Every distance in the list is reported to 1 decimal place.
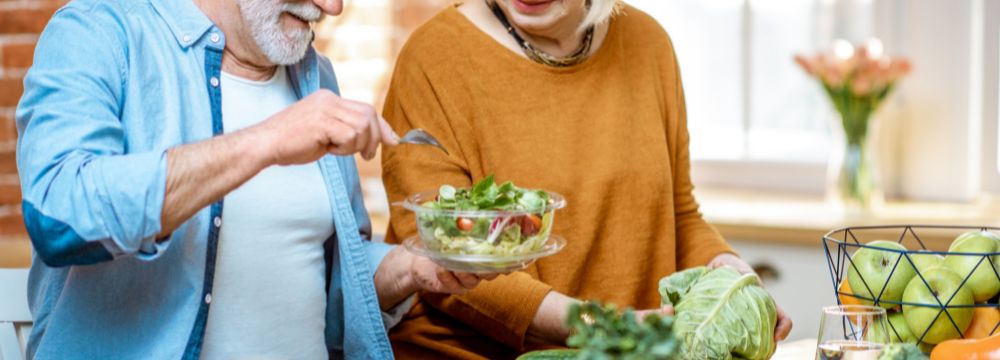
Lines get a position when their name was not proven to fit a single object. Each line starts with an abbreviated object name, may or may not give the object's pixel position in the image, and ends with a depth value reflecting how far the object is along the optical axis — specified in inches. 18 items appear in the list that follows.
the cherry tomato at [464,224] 62.3
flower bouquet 125.3
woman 81.7
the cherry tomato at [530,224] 63.2
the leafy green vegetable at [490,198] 62.9
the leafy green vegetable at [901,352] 54.6
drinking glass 59.2
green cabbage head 67.1
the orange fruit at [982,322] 63.0
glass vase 126.6
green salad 62.2
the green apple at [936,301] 61.9
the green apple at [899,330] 63.5
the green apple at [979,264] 62.3
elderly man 60.8
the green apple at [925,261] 63.5
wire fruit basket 62.1
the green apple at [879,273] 63.6
